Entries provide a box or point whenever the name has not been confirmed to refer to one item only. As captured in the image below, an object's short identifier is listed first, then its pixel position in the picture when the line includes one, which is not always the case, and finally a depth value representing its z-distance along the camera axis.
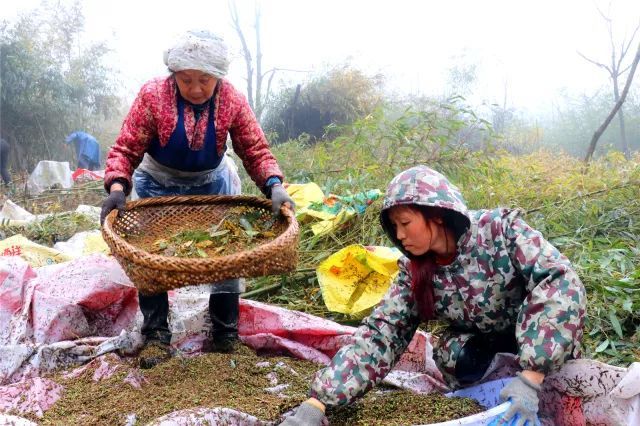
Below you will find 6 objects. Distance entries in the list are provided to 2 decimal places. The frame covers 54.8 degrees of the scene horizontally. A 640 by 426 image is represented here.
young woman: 1.72
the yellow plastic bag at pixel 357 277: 2.98
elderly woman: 2.36
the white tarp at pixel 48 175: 7.16
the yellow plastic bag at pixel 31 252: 3.58
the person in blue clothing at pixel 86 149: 8.52
